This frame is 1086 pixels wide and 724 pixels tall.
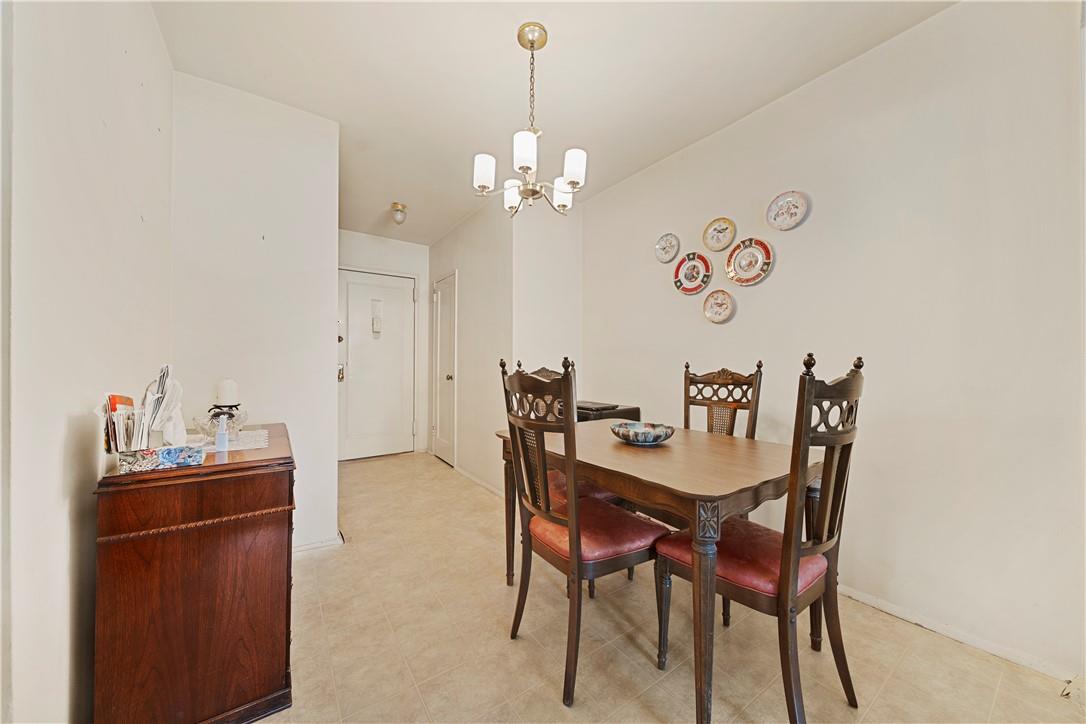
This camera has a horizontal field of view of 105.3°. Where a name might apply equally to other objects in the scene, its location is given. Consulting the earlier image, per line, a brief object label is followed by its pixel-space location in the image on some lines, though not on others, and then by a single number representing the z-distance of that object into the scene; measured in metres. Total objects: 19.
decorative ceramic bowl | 1.80
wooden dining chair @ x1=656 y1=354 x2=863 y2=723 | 1.17
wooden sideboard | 1.13
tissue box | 1.17
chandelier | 1.69
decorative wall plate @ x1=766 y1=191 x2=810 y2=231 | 2.22
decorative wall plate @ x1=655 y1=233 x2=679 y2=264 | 2.94
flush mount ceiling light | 3.83
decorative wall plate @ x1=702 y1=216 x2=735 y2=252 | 2.58
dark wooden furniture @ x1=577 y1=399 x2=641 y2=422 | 3.07
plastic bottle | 1.41
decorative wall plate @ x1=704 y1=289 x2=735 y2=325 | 2.56
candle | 2.10
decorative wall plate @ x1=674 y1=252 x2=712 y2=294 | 2.71
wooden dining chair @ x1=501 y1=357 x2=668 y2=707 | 1.37
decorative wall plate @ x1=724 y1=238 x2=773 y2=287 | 2.38
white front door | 4.59
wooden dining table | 1.20
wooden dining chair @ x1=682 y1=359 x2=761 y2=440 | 2.14
